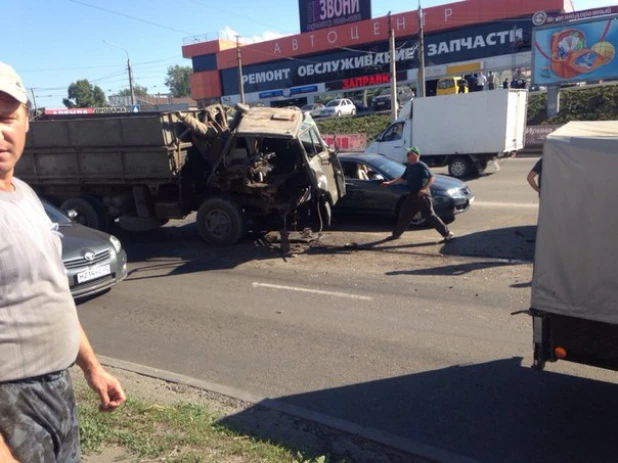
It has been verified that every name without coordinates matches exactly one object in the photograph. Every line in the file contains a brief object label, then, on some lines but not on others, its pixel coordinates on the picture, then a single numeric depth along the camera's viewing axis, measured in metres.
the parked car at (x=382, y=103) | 44.08
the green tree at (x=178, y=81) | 130.94
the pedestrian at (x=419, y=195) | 10.02
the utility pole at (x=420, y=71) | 29.52
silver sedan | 7.28
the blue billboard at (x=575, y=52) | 29.00
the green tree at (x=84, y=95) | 97.12
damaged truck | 10.28
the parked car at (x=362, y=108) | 46.51
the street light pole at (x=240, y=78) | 42.42
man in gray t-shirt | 1.90
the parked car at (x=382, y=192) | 11.34
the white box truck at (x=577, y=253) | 3.85
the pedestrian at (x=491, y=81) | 39.91
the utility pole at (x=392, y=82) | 29.79
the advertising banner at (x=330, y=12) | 49.50
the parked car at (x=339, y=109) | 45.09
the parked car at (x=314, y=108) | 45.75
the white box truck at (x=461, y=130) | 17.95
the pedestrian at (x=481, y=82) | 35.51
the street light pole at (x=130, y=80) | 56.46
